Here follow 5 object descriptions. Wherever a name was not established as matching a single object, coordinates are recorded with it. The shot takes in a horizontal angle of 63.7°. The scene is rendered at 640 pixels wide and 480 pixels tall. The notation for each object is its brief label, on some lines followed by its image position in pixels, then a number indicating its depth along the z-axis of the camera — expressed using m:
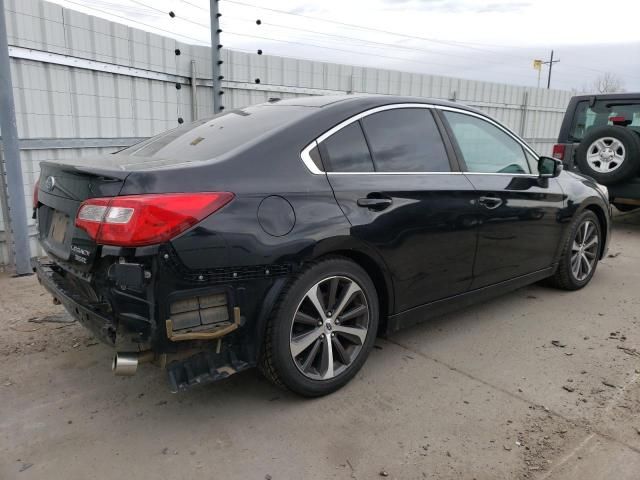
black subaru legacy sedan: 2.35
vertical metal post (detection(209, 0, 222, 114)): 6.59
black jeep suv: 6.91
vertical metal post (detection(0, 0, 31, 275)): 4.59
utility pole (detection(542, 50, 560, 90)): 54.22
